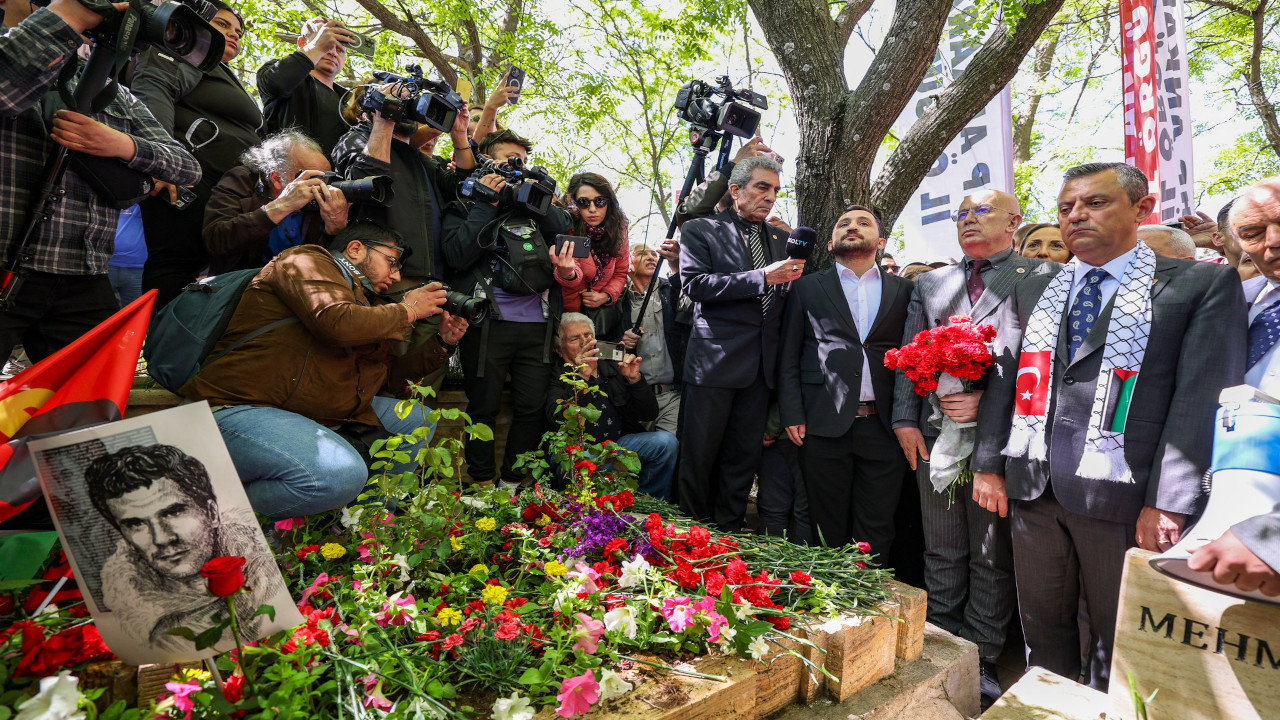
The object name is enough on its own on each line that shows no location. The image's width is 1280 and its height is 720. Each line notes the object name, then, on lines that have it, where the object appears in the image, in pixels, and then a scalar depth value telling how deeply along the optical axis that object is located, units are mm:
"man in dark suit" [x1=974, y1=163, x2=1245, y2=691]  2346
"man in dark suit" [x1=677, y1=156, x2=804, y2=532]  3771
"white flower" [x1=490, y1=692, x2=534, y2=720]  1474
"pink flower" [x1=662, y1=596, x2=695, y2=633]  1845
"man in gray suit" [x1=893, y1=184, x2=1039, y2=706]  3053
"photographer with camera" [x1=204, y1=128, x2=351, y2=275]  2975
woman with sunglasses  4062
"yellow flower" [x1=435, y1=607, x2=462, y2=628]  1800
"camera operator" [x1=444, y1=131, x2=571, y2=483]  3574
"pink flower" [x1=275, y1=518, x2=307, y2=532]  2391
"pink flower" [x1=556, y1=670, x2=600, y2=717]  1500
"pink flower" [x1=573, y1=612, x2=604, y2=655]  1712
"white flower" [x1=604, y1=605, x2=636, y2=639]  1820
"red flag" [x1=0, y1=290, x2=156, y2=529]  1782
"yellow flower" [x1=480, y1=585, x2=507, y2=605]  1905
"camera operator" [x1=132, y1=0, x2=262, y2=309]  3266
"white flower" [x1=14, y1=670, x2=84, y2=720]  1163
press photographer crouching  2344
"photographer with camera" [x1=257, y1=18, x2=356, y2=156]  3537
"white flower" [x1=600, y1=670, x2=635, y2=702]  1612
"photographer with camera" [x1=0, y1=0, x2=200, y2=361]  2137
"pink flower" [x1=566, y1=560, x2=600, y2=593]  1981
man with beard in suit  3568
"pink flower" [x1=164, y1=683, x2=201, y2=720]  1360
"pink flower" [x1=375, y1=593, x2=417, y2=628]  1773
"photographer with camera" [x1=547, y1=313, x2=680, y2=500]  3709
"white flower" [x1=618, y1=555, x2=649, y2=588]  2062
